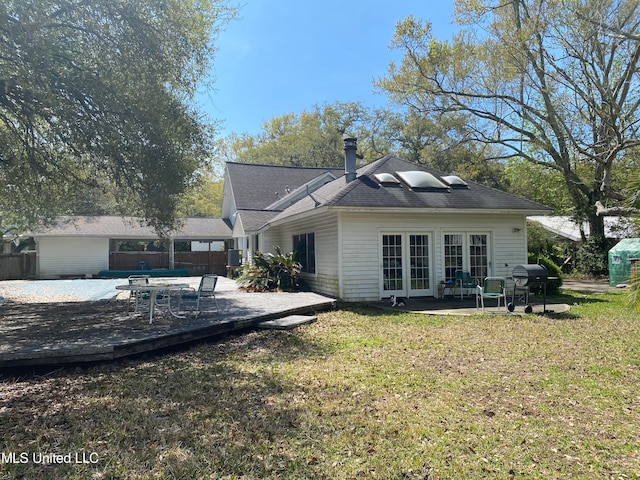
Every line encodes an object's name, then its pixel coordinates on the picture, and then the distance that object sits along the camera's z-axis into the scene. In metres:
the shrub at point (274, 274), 14.40
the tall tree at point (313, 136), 38.84
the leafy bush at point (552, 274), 13.52
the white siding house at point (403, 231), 11.55
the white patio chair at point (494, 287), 9.78
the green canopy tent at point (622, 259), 16.09
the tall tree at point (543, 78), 14.67
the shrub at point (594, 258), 19.95
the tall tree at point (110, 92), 6.96
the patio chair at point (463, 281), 11.95
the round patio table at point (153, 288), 8.07
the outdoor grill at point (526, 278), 9.49
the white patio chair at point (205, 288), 8.87
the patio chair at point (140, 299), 9.40
